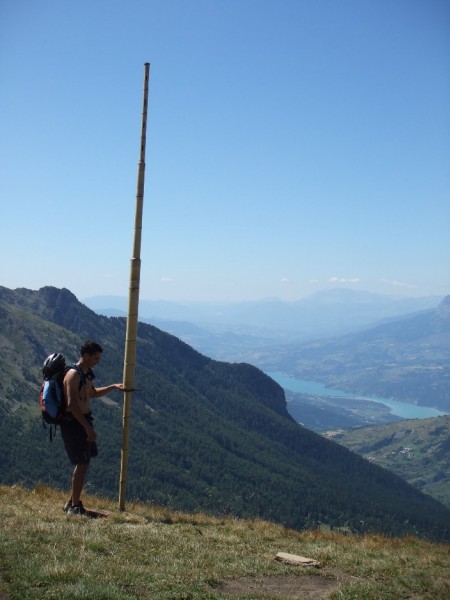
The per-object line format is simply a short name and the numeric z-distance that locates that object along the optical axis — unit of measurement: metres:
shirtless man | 11.27
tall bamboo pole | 13.48
